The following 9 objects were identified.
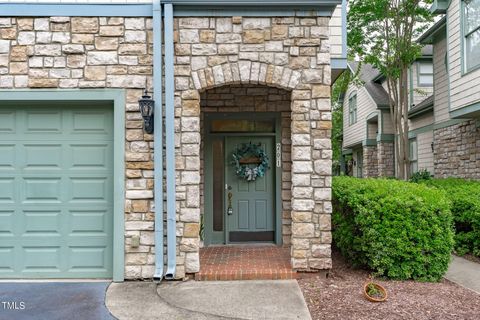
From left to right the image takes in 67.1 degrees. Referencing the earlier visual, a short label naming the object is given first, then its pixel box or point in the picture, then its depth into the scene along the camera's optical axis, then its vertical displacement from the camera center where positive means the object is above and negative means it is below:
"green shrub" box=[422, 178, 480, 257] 5.81 -0.88
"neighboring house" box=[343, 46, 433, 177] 12.68 +2.08
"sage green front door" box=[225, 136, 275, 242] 6.26 -0.61
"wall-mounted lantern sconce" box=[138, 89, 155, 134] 4.25 +0.67
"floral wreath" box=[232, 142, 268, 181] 6.20 +0.08
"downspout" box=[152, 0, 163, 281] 4.43 +0.42
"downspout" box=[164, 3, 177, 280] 4.43 +0.38
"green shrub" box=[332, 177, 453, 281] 4.54 -0.88
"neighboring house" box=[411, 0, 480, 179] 7.52 +1.72
